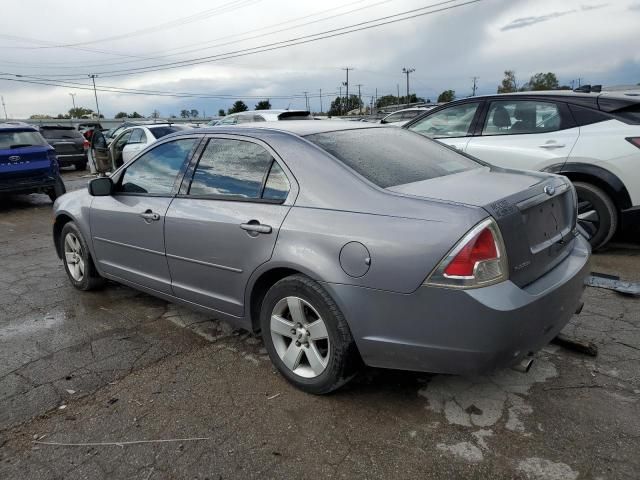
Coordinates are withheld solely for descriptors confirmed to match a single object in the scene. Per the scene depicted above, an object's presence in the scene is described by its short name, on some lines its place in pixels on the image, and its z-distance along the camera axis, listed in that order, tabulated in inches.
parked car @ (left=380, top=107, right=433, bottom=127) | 662.5
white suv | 195.3
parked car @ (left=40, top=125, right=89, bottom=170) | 642.2
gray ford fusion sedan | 91.5
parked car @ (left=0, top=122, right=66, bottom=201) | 374.9
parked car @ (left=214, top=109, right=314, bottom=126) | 465.1
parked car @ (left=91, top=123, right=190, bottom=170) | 484.7
